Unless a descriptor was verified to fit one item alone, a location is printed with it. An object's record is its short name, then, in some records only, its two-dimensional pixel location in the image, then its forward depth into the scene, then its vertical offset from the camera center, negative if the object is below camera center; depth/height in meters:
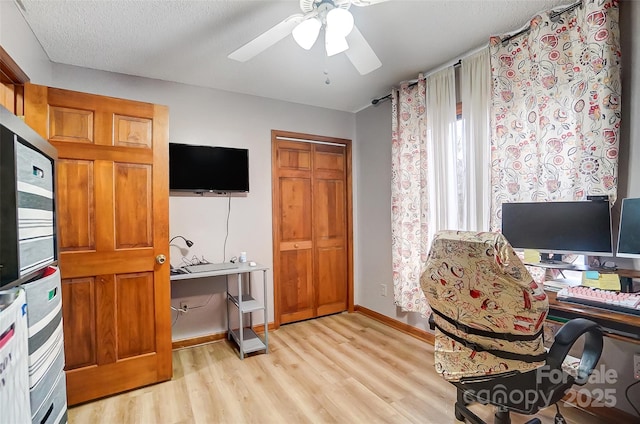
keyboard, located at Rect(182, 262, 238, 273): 2.66 -0.51
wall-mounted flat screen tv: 2.80 +0.46
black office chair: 1.15 -0.52
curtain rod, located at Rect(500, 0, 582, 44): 1.80 +1.26
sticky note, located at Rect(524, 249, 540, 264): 1.91 -0.32
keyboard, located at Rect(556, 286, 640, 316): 1.38 -0.47
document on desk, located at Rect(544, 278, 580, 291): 1.80 -0.48
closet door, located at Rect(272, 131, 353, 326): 3.44 -0.17
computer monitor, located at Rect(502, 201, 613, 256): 1.67 -0.12
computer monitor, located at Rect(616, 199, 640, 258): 1.53 -0.13
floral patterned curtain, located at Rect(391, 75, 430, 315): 2.82 +0.17
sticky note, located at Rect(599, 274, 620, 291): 1.56 -0.41
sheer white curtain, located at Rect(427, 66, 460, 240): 2.58 +0.53
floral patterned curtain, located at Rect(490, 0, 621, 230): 1.68 +0.65
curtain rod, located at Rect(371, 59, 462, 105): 2.89 +1.29
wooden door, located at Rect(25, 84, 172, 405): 1.99 -0.14
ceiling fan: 1.51 +1.02
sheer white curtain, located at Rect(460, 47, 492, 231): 2.30 +0.58
